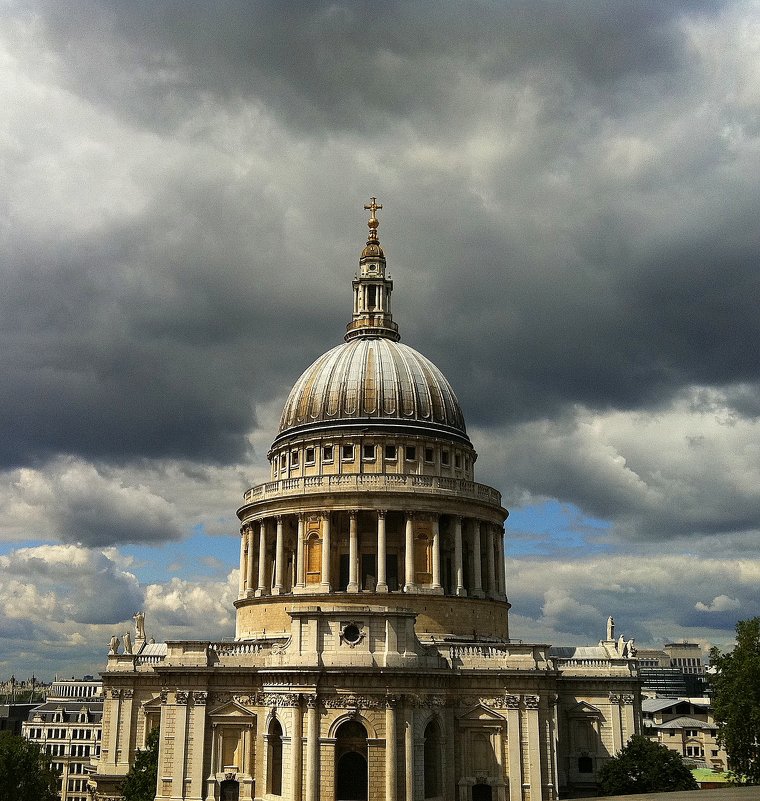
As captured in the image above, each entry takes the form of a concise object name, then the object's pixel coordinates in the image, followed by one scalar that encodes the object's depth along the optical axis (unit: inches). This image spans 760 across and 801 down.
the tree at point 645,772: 2255.2
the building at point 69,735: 4744.1
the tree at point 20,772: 2933.1
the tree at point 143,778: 2471.7
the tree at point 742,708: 2395.4
